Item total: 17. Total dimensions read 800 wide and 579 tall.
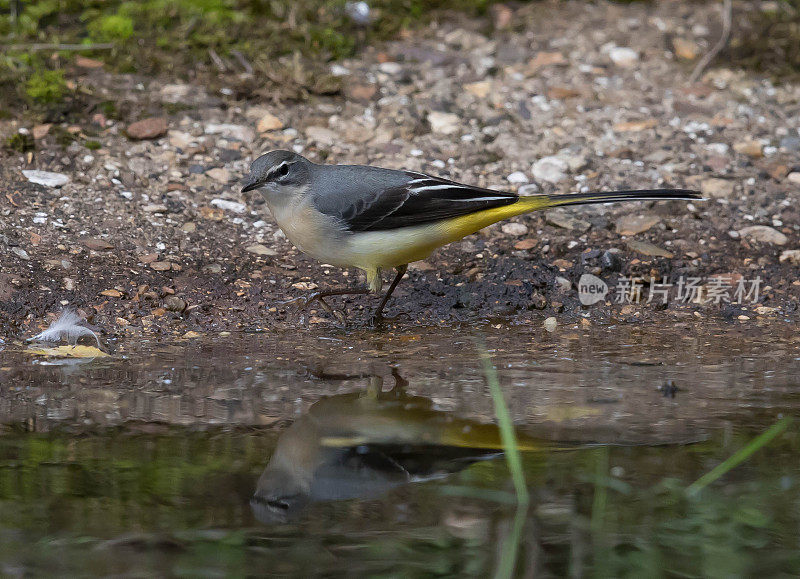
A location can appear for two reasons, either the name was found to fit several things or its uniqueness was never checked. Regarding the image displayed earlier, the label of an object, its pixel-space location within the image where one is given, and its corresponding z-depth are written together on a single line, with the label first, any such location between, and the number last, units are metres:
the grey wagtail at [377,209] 10.56
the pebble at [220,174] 13.54
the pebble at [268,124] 14.60
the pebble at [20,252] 11.16
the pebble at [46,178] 12.78
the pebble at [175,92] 14.91
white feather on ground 9.92
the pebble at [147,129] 13.98
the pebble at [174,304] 10.76
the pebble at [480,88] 15.80
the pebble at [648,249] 12.23
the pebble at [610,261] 11.94
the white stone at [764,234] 12.52
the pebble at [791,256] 12.08
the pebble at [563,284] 11.55
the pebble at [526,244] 12.49
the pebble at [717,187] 13.52
